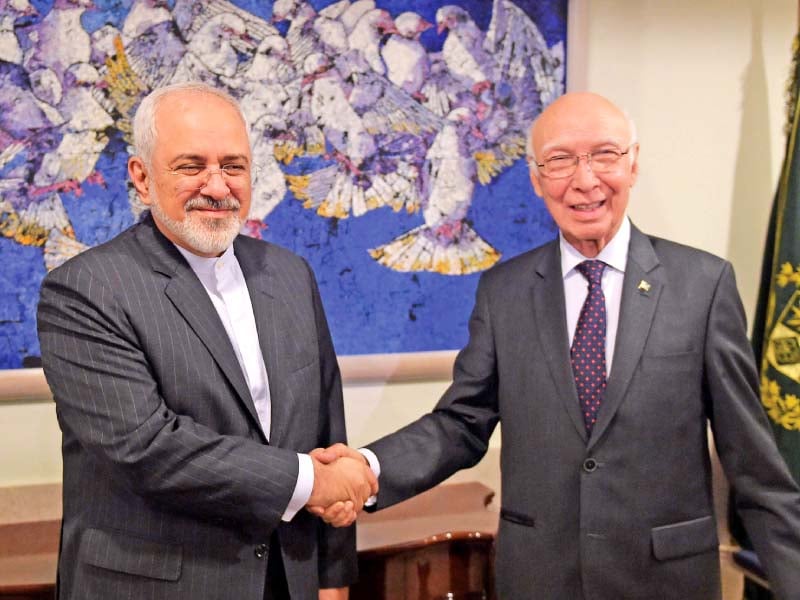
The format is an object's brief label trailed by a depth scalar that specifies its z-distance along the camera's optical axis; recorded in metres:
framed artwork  2.28
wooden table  2.25
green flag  2.64
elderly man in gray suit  1.75
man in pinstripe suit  1.62
